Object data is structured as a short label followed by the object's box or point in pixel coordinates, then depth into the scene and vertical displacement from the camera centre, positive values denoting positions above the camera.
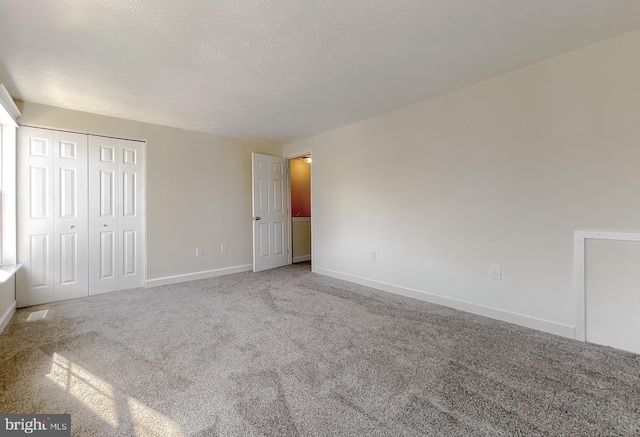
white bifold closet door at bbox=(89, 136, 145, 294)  3.49 +0.07
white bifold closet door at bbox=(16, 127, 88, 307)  3.06 +0.05
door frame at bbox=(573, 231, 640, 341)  2.19 -0.51
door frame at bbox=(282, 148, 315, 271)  4.71 +0.80
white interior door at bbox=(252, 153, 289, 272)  4.74 +0.10
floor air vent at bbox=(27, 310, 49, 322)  2.73 -0.97
